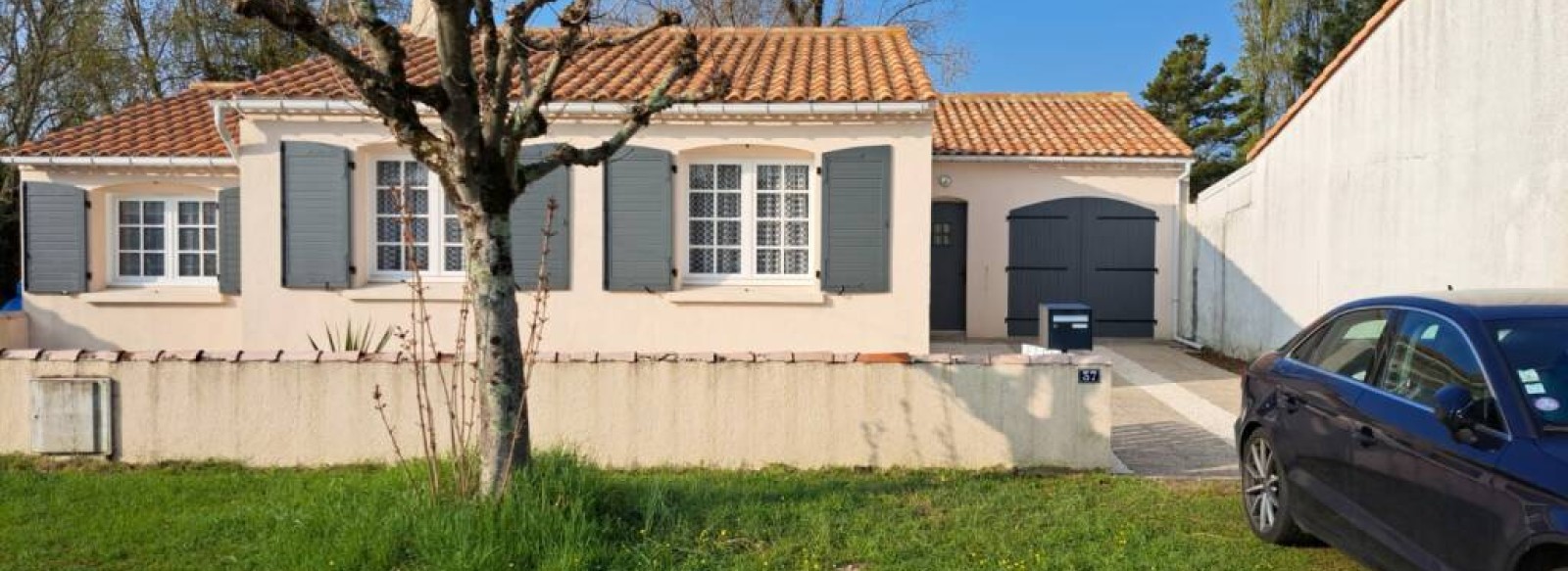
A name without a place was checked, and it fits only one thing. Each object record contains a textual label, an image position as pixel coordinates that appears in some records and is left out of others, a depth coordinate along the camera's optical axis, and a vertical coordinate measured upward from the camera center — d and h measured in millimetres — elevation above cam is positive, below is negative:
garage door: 14047 +191
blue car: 3133 -667
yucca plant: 9430 -770
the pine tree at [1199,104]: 29969 +6067
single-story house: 9352 +496
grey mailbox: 9070 -551
